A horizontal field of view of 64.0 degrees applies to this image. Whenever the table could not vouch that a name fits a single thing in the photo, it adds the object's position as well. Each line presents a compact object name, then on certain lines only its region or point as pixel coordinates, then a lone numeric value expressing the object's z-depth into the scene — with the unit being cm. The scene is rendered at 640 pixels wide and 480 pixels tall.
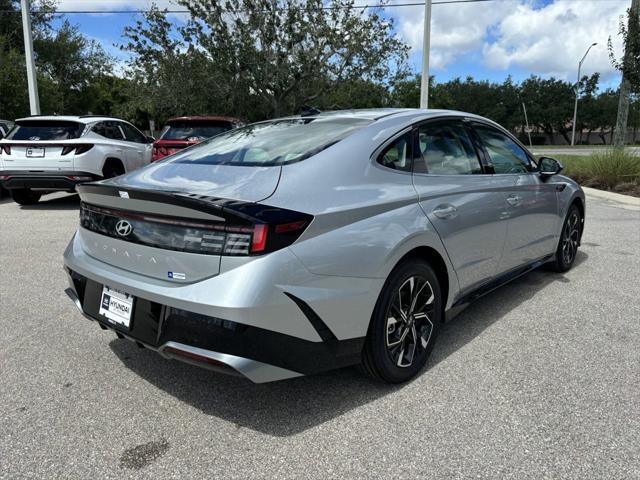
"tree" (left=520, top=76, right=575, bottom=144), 6794
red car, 975
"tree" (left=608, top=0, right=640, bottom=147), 1241
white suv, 880
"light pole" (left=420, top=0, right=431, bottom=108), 1427
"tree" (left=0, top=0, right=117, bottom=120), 2673
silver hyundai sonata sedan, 228
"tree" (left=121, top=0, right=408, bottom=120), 1839
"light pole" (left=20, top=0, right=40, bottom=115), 1525
